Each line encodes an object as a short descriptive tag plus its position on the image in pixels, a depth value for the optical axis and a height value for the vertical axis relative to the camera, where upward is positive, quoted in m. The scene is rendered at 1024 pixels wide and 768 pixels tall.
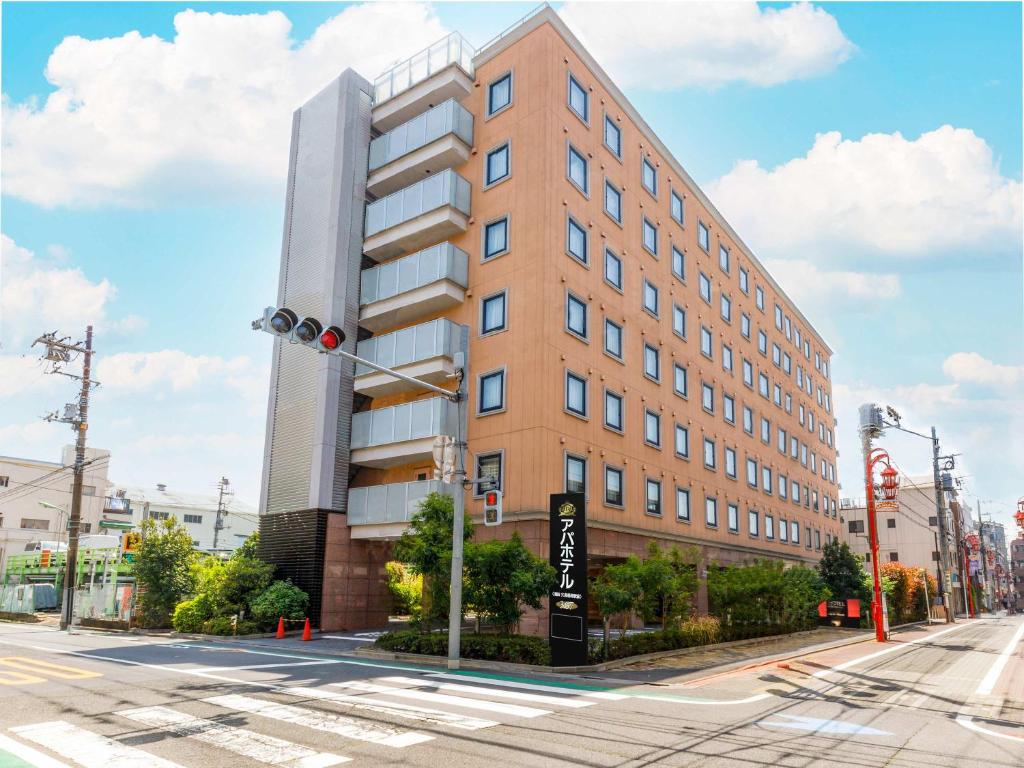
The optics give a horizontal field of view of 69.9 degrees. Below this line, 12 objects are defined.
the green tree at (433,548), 19.91 -0.34
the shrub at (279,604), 27.56 -2.68
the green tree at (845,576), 40.41 -1.81
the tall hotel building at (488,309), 27.09 +9.22
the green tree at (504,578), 19.11 -1.07
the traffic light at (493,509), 18.02 +0.66
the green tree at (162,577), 31.36 -1.97
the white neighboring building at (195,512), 95.25 +2.47
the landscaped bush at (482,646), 17.88 -2.80
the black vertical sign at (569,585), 17.16 -1.11
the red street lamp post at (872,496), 31.59 +2.05
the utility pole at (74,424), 35.78 +5.27
